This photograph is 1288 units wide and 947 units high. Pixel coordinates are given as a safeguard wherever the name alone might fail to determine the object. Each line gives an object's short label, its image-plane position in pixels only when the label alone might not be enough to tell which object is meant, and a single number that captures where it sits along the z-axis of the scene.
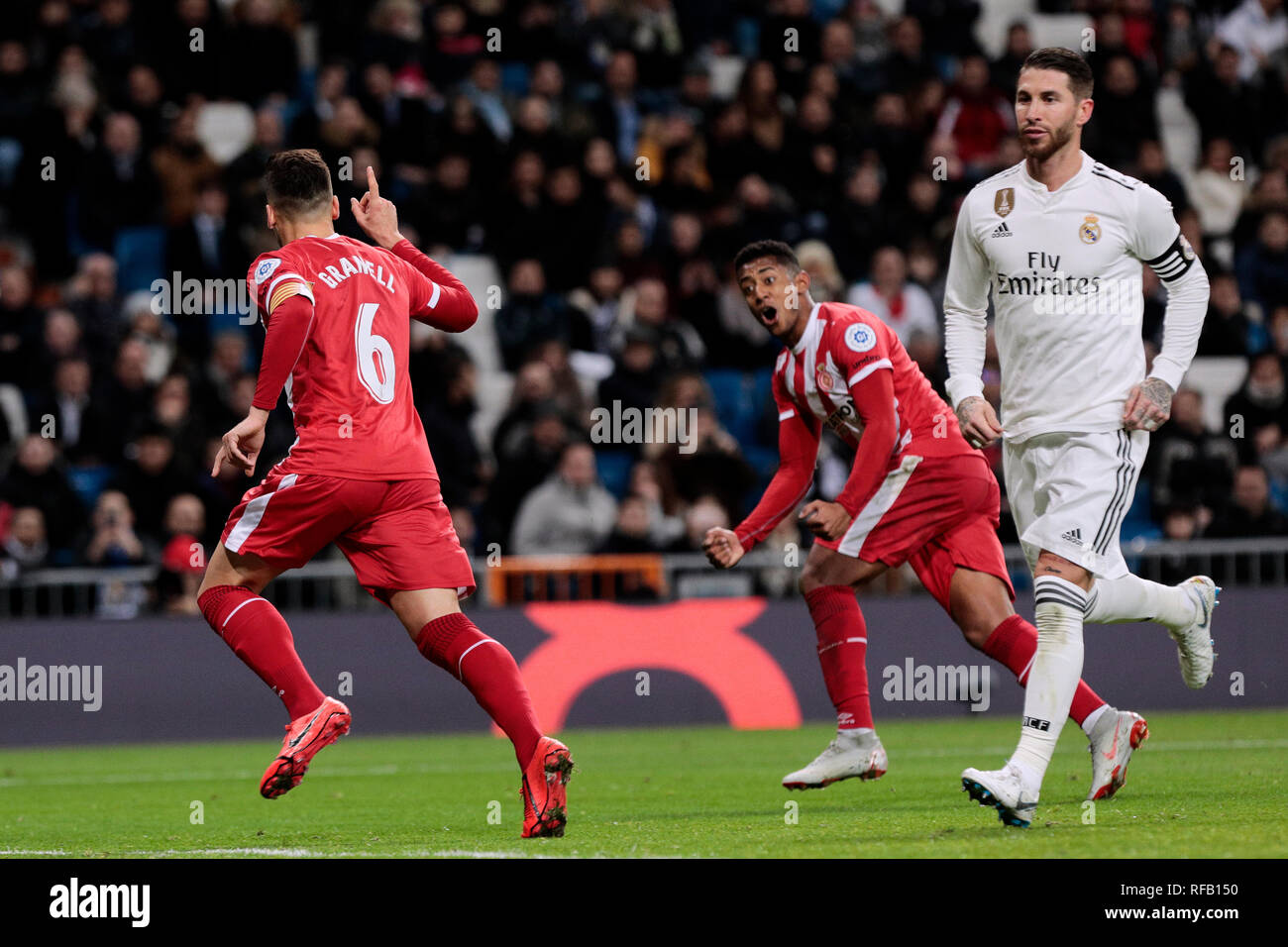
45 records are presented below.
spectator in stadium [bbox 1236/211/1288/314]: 16.78
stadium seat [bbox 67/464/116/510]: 14.43
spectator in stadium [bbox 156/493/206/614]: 13.14
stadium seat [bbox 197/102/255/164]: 17.44
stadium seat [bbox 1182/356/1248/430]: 16.25
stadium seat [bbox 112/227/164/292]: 16.47
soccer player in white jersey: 6.48
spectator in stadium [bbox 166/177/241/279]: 15.36
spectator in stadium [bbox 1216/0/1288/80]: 19.45
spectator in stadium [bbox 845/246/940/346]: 15.75
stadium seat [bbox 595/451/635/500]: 15.45
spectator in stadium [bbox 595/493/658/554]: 13.92
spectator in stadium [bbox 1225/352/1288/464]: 14.95
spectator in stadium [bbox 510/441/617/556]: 14.11
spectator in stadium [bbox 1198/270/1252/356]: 16.17
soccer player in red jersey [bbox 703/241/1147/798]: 7.60
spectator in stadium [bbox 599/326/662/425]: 15.15
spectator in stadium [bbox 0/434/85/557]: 13.77
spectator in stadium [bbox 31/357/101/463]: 14.48
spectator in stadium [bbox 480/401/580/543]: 14.40
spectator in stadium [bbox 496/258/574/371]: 15.73
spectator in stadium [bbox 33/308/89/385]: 14.67
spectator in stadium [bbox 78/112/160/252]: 16.27
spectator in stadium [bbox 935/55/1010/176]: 17.88
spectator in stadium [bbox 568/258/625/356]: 16.03
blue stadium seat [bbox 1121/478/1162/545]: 15.19
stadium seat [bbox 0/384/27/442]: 14.48
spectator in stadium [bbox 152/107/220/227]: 16.31
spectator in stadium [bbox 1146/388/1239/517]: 14.27
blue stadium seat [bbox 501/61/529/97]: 18.34
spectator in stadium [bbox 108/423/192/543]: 13.84
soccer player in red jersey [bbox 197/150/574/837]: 6.42
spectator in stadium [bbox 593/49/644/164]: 17.48
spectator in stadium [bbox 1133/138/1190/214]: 17.25
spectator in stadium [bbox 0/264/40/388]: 15.02
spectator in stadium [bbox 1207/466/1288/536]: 13.91
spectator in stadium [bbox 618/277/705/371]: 15.41
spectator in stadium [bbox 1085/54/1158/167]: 18.03
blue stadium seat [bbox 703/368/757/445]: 15.98
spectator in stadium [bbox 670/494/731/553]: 14.02
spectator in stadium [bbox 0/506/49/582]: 13.38
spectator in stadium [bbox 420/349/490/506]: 14.59
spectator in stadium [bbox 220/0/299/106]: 17.17
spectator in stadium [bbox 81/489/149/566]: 13.39
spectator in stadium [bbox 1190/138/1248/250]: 17.98
